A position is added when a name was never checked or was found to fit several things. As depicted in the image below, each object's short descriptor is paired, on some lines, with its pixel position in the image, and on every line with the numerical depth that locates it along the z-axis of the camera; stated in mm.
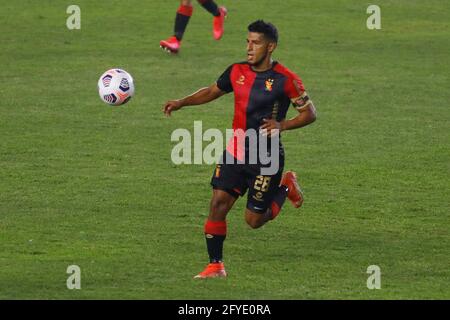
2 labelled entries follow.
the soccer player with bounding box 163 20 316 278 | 12641
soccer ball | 14938
